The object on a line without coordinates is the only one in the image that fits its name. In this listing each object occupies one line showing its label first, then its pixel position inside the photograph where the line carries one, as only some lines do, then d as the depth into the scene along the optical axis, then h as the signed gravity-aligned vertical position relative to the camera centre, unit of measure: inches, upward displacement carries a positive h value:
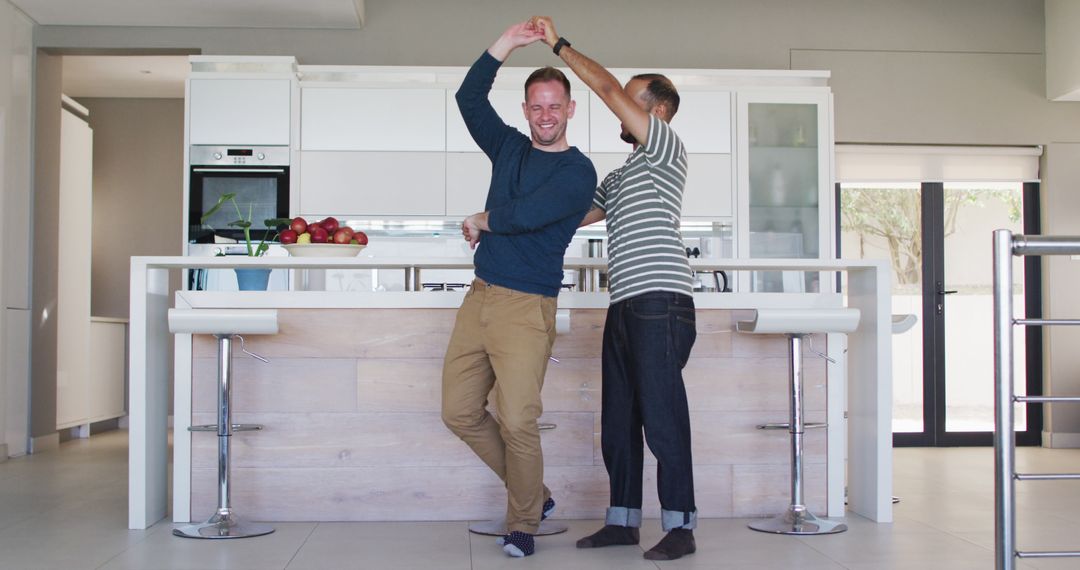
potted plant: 133.6 +3.0
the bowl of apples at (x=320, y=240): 127.6 +7.9
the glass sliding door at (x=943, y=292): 237.8 +3.1
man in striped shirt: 106.3 -0.3
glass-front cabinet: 209.2 +26.2
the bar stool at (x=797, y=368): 122.3 -7.7
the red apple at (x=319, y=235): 128.8 +8.5
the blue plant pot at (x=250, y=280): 133.6 +2.9
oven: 199.3 +22.7
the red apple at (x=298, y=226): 128.7 +9.6
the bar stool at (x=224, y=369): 119.3 -7.8
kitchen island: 128.3 -14.6
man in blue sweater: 105.3 +3.2
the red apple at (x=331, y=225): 130.2 +9.8
